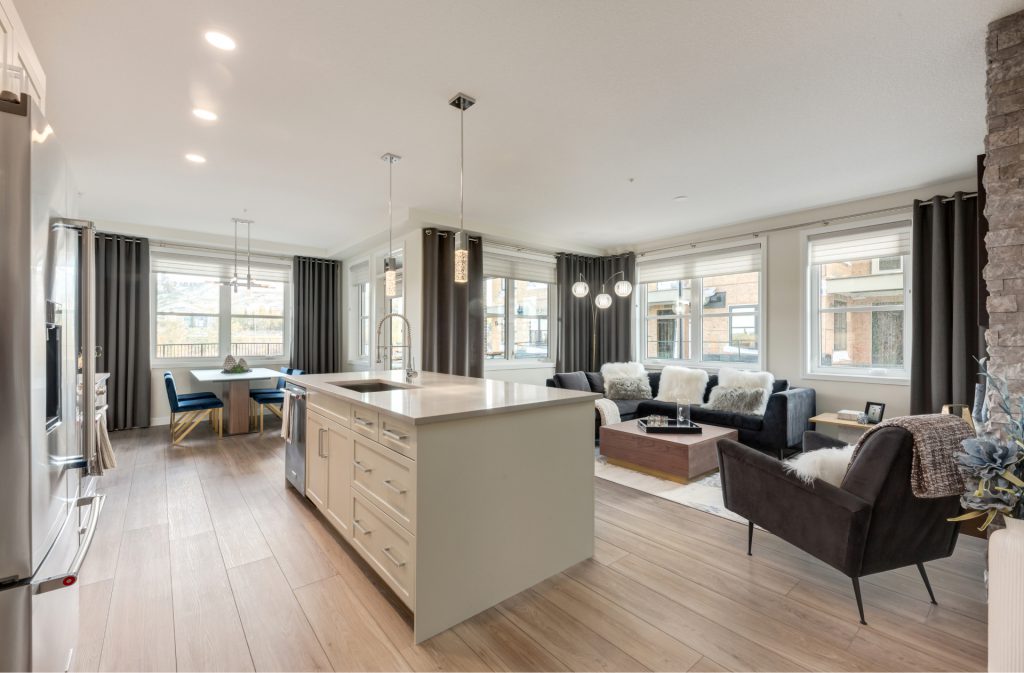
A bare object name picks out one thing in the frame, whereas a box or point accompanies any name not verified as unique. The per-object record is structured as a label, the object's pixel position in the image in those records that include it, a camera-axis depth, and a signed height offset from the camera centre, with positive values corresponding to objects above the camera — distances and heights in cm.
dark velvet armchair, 187 -79
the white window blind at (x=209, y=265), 608 +99
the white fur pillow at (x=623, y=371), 597 -48
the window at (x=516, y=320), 641 +22
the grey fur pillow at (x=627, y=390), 582 -71
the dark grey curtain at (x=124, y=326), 558 +9
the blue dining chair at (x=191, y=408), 497 -85
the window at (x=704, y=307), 571 +39
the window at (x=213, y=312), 620 +32
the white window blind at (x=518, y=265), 623 +101
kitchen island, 188 -74
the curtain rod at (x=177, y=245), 597 +120
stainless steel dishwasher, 327 -81
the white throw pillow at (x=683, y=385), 541 -62
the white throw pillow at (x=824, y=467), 207 -61
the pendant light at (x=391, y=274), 352 +47
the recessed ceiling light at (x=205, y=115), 284 +140
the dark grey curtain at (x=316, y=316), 704 +28
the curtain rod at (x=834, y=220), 439 +124
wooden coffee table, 377 -102
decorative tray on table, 412 -86
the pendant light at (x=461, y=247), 273 +55
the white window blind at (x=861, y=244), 453 +97
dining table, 552 -84
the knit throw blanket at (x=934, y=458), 179 -48
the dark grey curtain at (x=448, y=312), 536 +27
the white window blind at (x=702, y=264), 563 +96
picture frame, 419 -72
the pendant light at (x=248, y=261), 555 +104
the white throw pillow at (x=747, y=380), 492 -50
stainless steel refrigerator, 104 -15
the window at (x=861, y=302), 459 +37
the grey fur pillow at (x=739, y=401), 478 -71
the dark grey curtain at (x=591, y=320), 687 +23
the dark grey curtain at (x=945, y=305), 387 +28
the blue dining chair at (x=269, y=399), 568 -83
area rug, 326 -124
